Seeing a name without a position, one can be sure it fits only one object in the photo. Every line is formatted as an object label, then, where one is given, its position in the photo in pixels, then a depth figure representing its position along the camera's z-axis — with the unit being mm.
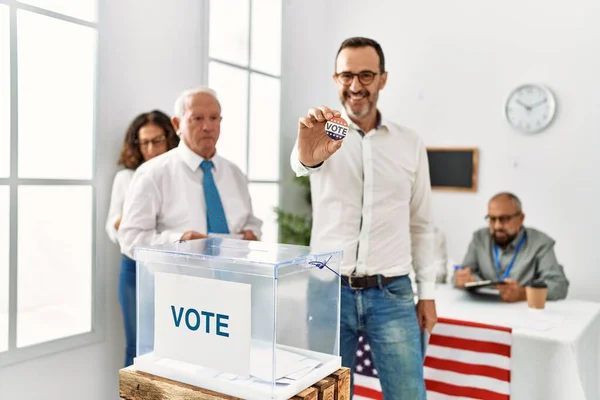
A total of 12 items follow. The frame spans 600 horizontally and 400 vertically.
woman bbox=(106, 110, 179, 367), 2650
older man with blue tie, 1836
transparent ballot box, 1009
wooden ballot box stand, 1053
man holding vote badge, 1722
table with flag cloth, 2119
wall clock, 4023
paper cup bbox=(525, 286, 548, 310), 2590
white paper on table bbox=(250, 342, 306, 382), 1003
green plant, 4129
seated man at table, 2916
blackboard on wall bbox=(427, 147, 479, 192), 4328
